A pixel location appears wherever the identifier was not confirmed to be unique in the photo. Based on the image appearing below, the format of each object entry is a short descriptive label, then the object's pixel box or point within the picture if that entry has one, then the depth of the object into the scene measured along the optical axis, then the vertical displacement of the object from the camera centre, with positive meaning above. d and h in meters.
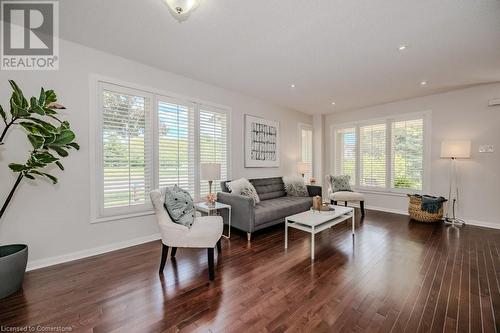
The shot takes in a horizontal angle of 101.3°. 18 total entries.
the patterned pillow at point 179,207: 2.38 -0.50
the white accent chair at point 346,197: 4.66 -0.73
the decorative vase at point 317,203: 3.31 -0.61
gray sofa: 3.31 -0.74
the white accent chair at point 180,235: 2.23 -0.77
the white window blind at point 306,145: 6.12 +0.61
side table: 3.20 -0.68
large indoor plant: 1.89 +0.22
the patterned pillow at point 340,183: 5.08 -0.45
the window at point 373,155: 5.25 +0.26
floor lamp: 3.92 +0.00
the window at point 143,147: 2.87 +0.30
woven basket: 4.09 -0.98
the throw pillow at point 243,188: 3.75 -0.43
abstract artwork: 4.66 +0.54
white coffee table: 2.80 -0.79
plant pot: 1.84 -0.98
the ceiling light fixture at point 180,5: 1.64 +1.30
